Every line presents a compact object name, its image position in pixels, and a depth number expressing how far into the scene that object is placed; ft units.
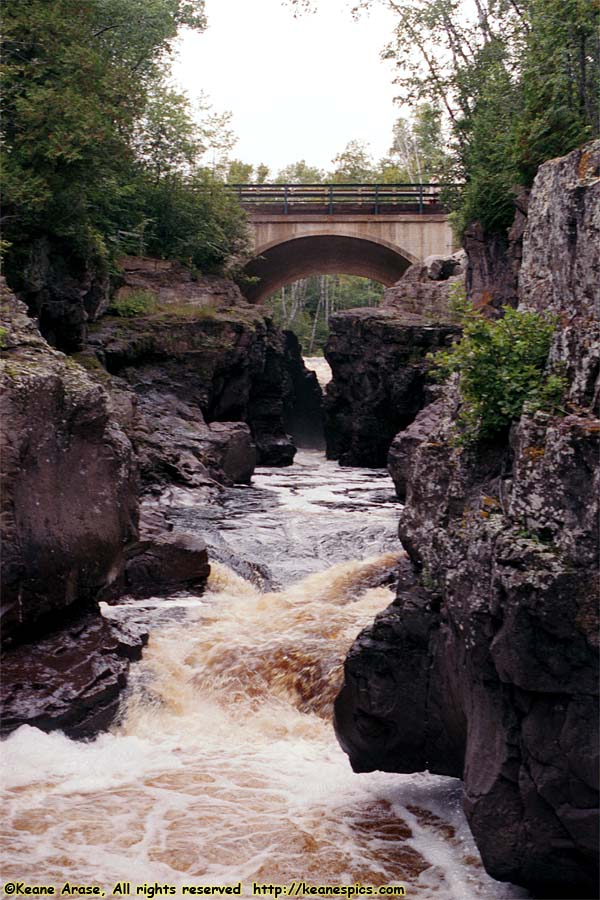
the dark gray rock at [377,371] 87.86
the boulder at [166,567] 38.78
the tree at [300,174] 196.03
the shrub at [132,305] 77.46
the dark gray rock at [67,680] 26.63
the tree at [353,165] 185.37
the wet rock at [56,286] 56.90
